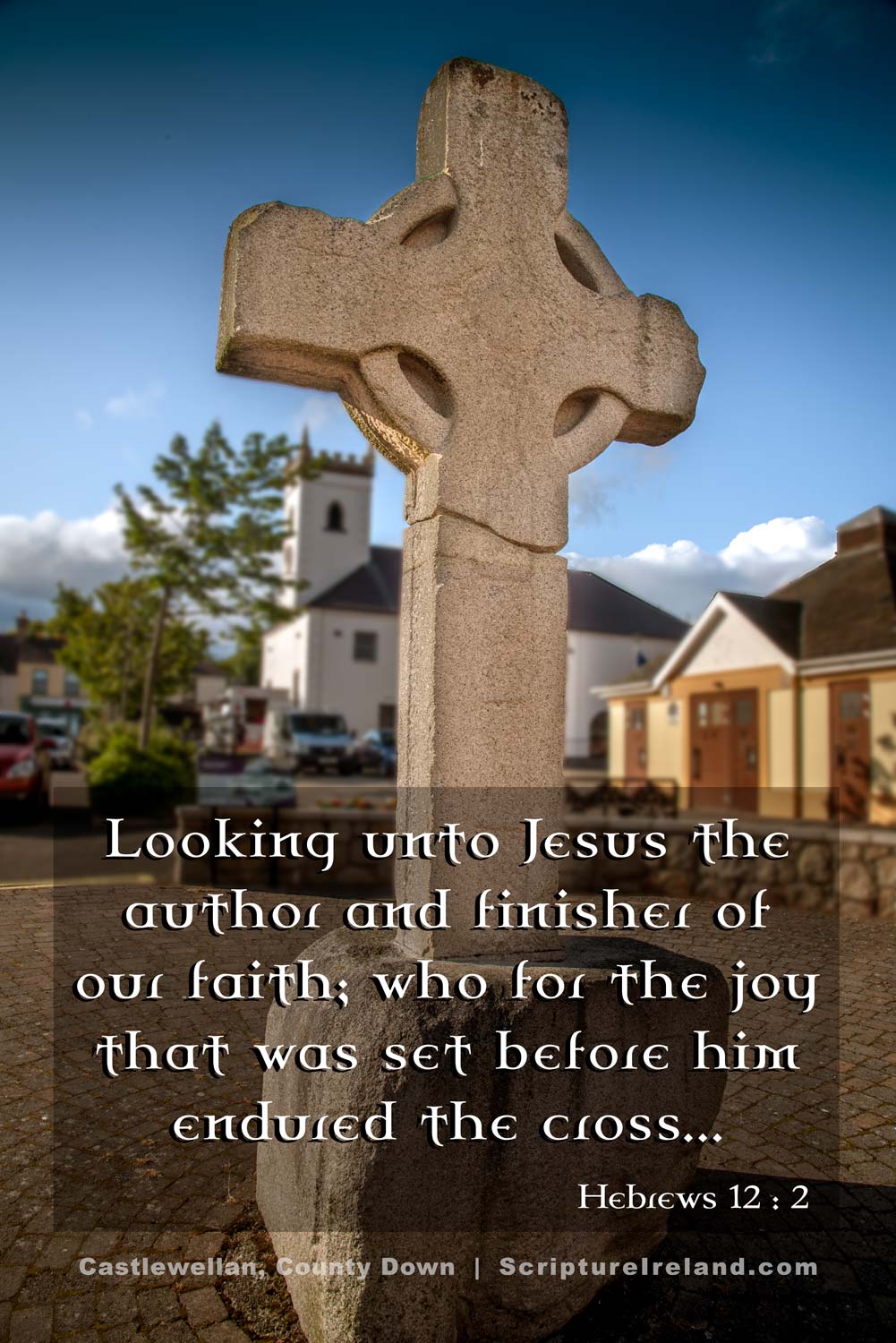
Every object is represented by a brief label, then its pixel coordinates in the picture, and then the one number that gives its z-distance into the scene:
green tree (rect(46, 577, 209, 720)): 22.78
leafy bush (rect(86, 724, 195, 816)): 13.99
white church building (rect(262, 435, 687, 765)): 41.16
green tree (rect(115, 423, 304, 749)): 18.03
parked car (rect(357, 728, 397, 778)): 29.81
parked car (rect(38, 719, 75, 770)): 28.22
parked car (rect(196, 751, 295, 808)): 11.03
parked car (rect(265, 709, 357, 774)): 27.87
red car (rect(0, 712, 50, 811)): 11.92
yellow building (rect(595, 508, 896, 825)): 15.51
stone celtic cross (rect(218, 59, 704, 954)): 2.40
